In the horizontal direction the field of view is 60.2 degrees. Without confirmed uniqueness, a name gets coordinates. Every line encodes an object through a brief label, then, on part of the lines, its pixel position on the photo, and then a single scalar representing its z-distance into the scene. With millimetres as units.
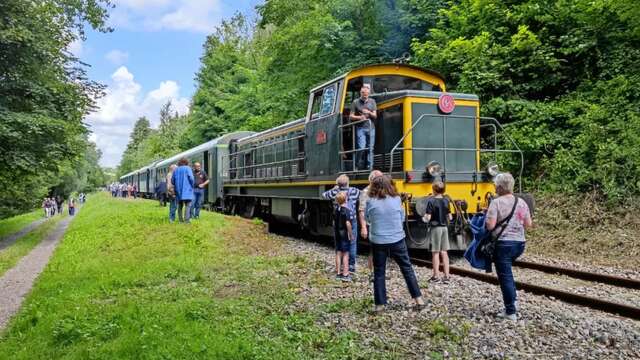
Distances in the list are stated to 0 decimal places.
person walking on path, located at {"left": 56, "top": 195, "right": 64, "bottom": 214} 48322
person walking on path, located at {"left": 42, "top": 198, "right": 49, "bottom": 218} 42094
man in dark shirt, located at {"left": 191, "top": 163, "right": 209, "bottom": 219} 16689
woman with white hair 6312
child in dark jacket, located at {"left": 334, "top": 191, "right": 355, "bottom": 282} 8664
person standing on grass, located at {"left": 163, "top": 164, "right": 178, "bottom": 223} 14969
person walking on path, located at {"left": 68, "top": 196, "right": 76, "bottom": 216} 41644
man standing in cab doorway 10344
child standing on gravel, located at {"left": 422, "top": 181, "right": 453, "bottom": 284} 8461
